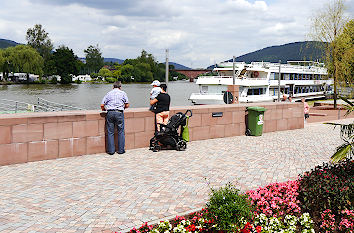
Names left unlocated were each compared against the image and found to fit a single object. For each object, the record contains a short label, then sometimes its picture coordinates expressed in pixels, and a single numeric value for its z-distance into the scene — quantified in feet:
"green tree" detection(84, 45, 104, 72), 517.96
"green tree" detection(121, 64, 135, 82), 394.93
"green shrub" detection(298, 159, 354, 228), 15.90
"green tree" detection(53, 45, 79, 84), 327.26
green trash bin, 40.19
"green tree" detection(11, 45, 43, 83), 231.09
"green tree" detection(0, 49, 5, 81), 229.17
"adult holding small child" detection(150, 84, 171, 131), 31.73
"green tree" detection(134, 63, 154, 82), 390.83
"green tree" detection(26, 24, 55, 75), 325.83
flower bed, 14.35
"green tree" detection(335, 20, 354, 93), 111.04
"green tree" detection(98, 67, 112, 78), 415.76
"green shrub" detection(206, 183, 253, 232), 13.99
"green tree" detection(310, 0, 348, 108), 113.70
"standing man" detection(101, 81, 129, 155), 28.55
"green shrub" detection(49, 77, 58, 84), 303.15
